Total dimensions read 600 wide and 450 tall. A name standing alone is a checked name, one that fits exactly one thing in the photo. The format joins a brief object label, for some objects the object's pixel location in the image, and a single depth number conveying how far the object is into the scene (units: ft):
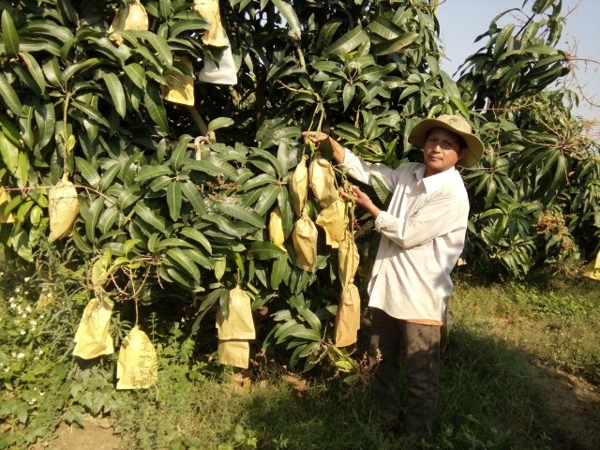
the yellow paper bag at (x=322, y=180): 6.75
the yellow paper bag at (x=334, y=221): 6.94
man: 6.80
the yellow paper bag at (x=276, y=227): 7.02
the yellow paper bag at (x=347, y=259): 7.19
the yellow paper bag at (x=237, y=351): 7.56
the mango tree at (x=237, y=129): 6.33
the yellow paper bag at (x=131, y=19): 6.31
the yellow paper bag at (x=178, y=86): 6.76
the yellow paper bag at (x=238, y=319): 7.31
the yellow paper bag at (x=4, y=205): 6.70
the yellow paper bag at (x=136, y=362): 7.20
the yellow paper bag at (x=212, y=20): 6.57
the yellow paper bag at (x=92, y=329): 6.73
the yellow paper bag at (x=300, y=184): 6.77
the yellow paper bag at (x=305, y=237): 6.92
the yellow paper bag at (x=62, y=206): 6.40
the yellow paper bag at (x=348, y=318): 7.47
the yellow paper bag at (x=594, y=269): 9.34
